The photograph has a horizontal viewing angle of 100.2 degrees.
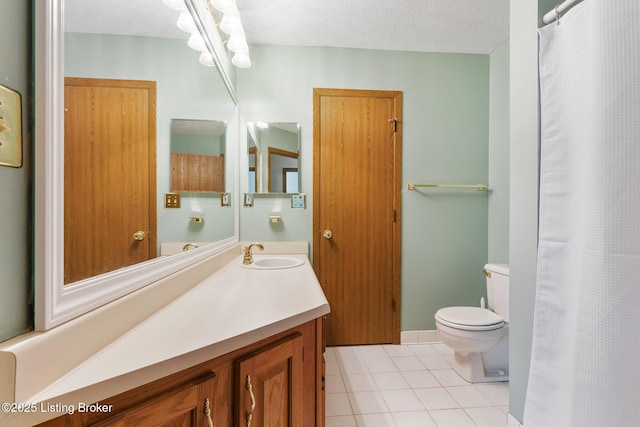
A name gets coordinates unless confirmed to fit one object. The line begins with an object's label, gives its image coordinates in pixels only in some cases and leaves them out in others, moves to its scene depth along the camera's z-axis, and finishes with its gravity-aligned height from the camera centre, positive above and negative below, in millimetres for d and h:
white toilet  1690 -787
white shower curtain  739 -40
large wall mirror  496 +165
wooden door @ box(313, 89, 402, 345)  2191 -5
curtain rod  910 +722
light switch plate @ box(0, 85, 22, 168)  430 +135
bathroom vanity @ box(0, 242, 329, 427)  445 -326
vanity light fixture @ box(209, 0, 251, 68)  1425 +1068
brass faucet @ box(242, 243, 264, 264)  1711 -303
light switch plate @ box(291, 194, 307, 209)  2178 +75
